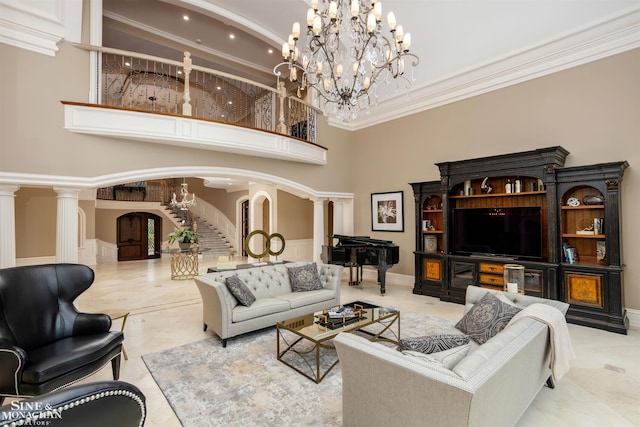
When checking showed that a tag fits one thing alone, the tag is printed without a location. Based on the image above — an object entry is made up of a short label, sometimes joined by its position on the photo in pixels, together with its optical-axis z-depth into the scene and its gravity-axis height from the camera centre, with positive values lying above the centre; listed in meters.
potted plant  8.18 -0.43
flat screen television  4.96 -0.21
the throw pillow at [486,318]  2.62 -0.87
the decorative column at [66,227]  4.53 -0.07
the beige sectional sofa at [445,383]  1.54 -0.91
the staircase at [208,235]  12.84 -0.58
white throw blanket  2.28 -0.88
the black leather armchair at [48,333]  2.16 -0.93
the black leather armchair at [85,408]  0.92 -0.62
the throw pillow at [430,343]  2.14 -0.88
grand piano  6.16 -0.71
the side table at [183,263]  8.12 -1.08
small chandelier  11.47 +0.71
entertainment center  4.24 -0.20
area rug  2.42 -1.52
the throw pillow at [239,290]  3.91 -0.88
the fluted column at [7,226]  4.13 -0.04
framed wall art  7.16 +0.22
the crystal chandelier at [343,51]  3.31 +2.01
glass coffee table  3.07 -1.12
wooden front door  12.34 -0.56
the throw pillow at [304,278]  4.71 -0.89
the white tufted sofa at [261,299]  3.77 -1.08
